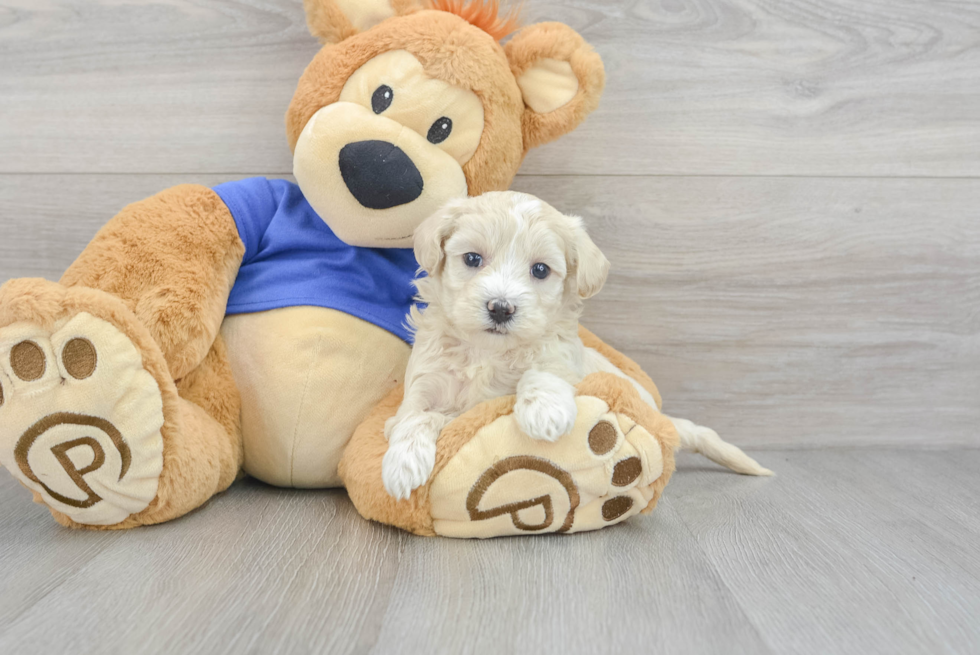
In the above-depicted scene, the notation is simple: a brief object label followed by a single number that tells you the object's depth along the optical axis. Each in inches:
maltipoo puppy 21.7
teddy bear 21.4
